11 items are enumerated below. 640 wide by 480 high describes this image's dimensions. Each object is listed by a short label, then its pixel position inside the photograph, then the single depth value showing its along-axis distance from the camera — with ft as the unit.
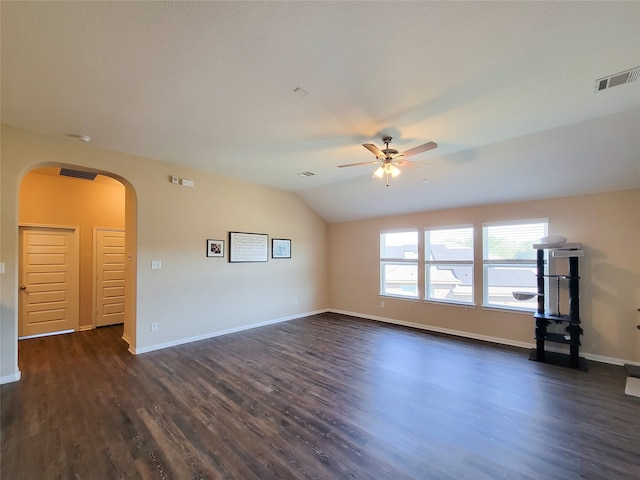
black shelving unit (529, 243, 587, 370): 12.13
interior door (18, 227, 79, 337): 15.84
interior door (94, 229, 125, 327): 18.37
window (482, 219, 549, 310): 14.79
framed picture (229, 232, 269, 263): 17.26
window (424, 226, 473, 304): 16.89
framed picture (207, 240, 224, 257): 16.16
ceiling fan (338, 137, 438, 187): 9.61
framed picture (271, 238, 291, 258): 19.62
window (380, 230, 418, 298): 19.24
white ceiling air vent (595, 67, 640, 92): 7.17
